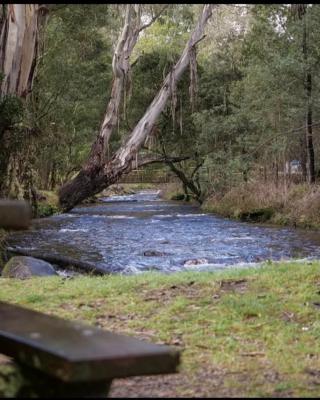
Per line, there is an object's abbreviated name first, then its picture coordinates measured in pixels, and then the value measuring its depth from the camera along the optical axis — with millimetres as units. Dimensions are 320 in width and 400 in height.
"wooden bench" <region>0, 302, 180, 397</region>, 2062
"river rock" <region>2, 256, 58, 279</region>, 9344
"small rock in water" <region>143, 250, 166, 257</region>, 13055
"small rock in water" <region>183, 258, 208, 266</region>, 12070
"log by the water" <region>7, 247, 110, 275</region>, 11047
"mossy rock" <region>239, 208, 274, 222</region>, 20844
